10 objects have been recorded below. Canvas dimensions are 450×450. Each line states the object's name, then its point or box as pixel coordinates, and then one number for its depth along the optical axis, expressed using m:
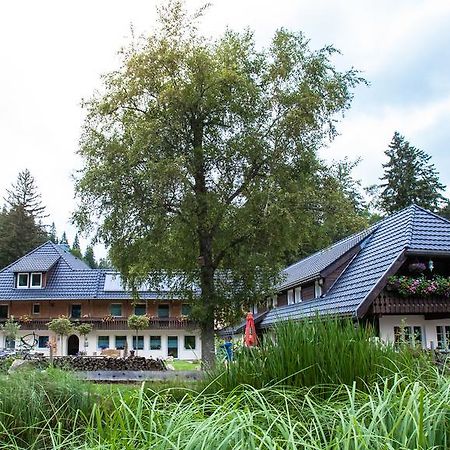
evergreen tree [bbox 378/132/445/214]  49.84
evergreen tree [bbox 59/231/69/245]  110.32
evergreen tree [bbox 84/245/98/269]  88.69
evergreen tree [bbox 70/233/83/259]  105.12
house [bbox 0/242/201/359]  38.34
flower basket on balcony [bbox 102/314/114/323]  38.25
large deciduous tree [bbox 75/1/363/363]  15.40
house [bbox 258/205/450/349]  17.31
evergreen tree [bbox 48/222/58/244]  98.05
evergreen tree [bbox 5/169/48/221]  70.38
